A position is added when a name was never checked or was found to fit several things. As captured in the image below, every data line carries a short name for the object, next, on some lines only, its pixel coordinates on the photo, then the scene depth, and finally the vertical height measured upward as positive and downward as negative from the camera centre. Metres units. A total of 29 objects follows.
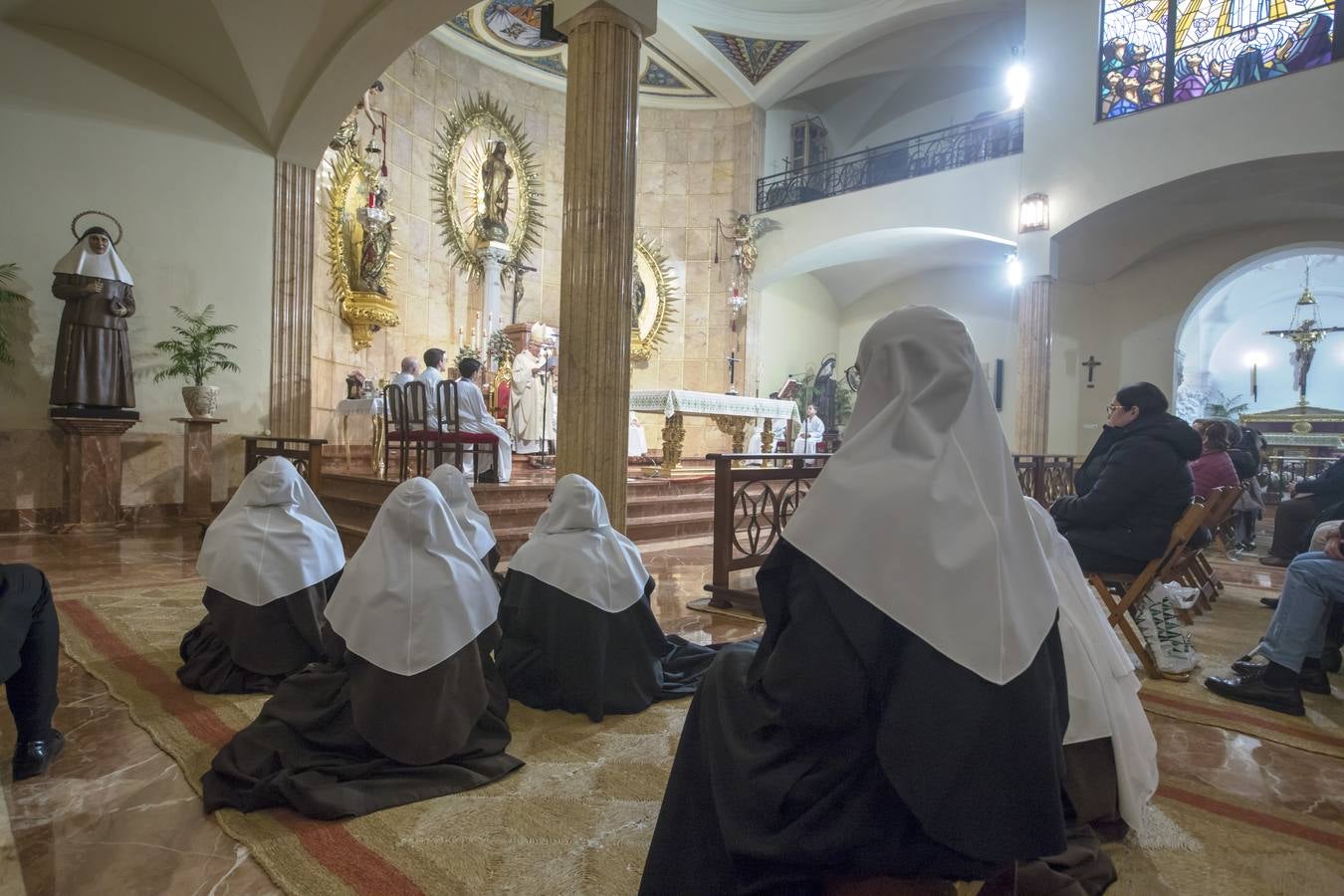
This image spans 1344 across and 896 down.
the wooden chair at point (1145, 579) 3.51 -0.71
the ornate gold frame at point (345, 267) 9.96 +2.04
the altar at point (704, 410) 8.12 +0.20
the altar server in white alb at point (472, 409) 7.15 +0.12
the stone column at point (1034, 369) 11.20 +0.99
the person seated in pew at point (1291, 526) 6.84 -0.79
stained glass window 9.20 +5.14
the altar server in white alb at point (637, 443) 10.89 -0.25
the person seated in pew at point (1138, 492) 3.61 -0.26
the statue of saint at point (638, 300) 14.28 +2.41
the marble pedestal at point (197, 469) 7.45 -0.53
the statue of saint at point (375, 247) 10.02 +2.33
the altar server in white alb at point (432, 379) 7.23 +0.44
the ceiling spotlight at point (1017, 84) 11.61 +6.05
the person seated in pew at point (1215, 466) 5.93 -0.21
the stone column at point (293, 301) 8.39 +1.32
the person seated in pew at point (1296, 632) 3.22 -0.84
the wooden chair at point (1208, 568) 4.07 -0.94
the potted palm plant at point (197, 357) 7.38 +0.58
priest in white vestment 9.93 +0.28
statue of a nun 6.70 +0.80
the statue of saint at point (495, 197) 12.20 +3.69
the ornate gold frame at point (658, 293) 14.43 +2.59
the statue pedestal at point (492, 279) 12.09 +2.32
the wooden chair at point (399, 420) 6.93 +0.00
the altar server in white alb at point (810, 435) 12.14 -0.09
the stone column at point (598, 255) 4.91 +1.13
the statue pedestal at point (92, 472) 6.81 -0.54
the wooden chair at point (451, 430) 6.82 -0.08
